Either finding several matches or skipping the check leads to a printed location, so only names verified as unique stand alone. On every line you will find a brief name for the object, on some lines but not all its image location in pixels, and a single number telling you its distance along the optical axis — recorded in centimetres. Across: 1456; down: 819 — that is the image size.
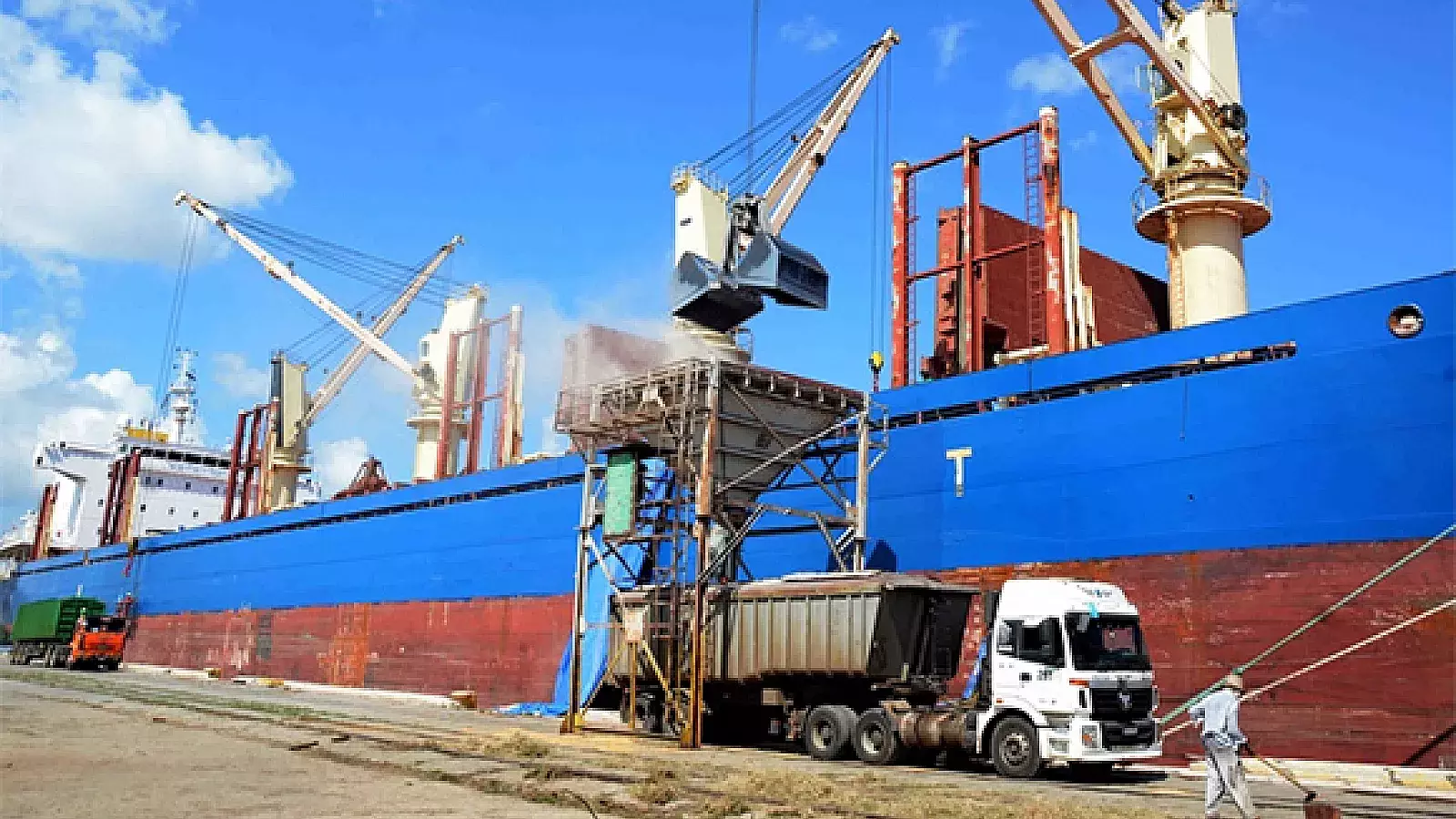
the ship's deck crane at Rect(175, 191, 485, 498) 5931
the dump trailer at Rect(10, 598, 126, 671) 4862
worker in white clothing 1103
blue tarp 2781
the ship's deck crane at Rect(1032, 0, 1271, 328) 2548
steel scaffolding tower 2241
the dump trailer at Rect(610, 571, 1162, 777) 1556
